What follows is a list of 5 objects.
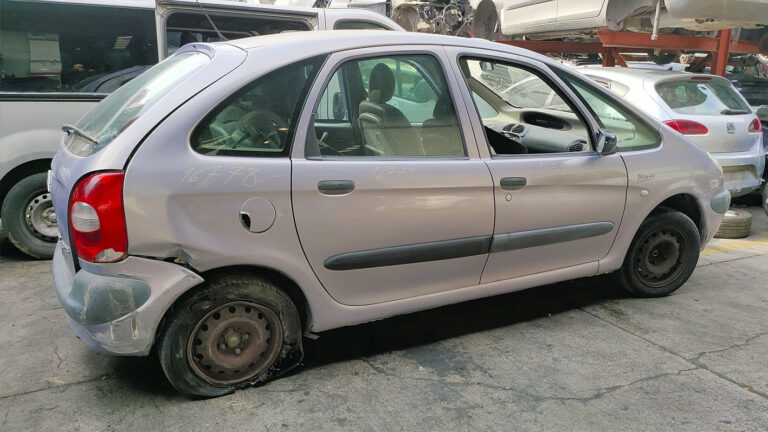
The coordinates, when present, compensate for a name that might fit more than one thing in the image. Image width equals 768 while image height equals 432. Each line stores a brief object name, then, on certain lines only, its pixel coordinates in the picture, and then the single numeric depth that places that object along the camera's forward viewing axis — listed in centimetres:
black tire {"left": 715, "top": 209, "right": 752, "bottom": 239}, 602
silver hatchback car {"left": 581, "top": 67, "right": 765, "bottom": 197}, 595
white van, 452
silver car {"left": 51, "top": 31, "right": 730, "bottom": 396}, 253
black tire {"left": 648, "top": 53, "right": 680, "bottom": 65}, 1106
